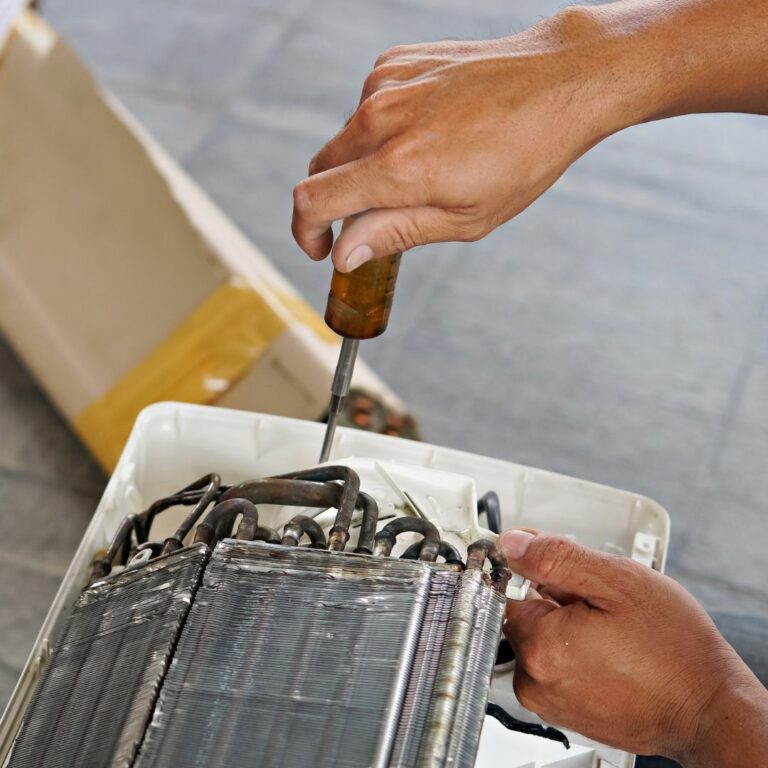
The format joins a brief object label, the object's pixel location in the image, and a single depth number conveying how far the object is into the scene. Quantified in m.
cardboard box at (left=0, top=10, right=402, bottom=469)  1.48
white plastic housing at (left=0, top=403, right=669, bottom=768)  1.06
